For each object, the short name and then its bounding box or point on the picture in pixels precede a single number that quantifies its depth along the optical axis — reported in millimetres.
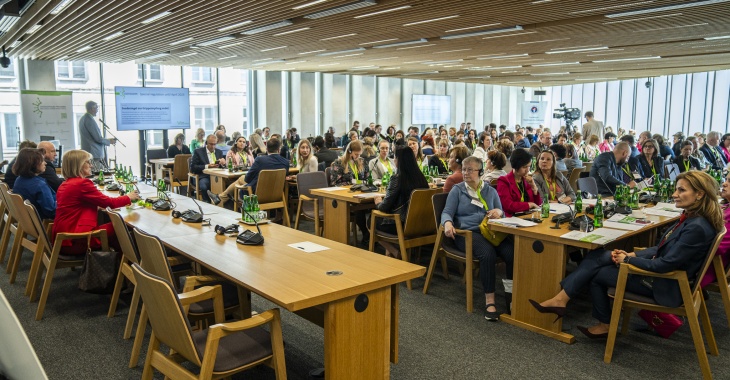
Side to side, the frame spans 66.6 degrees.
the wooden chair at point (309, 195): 6668
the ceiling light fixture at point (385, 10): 6246
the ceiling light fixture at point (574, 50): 10242
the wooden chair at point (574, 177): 8547
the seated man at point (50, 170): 5845
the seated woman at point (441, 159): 8547
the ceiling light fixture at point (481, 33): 7855
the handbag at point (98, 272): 4133
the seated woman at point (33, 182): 5168
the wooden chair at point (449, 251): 4582
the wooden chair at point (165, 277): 2918
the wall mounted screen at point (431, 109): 20516
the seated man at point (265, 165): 7477
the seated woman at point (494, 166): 5609
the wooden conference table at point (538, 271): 3943
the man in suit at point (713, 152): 9711
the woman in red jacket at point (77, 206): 4484
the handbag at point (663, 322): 4035
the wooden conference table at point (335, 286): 2639
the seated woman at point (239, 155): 8984
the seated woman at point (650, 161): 7375
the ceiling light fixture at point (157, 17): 6676
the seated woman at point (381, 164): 7394
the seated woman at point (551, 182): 5520
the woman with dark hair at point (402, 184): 5320
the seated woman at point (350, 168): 7191
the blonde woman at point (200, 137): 11461
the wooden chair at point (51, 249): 4297
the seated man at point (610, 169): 6699
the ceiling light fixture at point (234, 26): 7340
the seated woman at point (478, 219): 4512
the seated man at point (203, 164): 9070
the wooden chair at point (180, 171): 9758
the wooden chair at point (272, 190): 7078
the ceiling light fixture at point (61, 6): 6234
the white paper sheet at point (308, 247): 3383
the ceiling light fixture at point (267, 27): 7367
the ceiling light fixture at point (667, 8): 5914
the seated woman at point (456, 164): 5547
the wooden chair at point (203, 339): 2402
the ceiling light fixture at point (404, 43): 9156
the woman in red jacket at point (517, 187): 4922
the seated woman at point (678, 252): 3391
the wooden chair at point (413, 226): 5160
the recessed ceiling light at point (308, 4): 6008
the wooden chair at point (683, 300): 3414
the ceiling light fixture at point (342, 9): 6023
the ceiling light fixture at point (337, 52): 10339
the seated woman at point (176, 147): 11141
